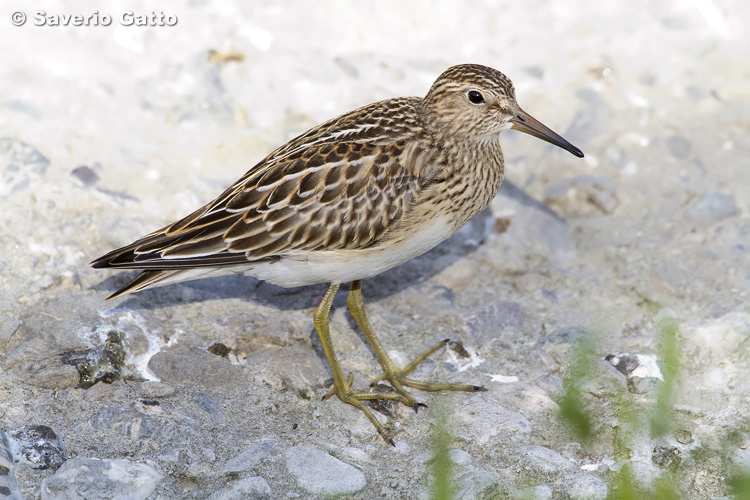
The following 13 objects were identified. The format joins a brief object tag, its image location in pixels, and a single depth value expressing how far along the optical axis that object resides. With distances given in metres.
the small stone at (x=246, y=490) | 8.50
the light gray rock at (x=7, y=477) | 8.05
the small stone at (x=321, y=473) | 8.85
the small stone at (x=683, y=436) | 9.57
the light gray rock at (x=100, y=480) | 8.37
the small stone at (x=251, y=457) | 9.02
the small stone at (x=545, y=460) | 9.28
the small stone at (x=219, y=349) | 10.96
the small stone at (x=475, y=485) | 8.76
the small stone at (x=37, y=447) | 8.73
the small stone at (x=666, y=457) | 9.31
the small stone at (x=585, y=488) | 8.84
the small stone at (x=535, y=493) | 8.81
